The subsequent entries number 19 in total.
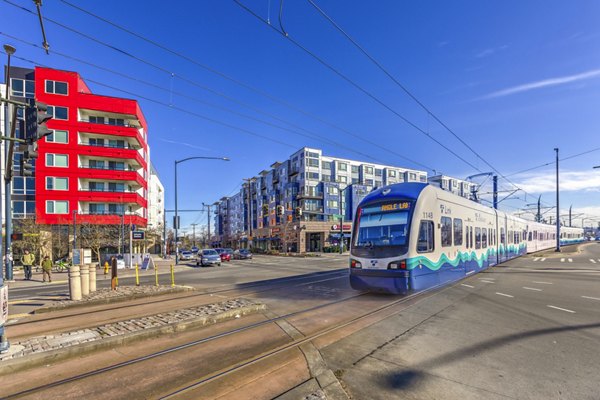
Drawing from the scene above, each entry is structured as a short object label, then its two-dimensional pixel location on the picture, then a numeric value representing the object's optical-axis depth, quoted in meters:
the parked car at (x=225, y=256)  40.72
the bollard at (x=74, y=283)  10.54
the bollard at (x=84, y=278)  11.30
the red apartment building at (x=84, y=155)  39.31
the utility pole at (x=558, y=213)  31.61
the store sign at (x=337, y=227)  64.21
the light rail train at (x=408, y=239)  9.06
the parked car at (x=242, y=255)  43.93
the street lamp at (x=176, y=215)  30.62
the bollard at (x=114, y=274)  12.25
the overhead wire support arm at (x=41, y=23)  7.36
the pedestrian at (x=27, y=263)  20.98
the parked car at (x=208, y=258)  31.30
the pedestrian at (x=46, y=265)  18.91
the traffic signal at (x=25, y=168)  11.11
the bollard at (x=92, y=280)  12.27
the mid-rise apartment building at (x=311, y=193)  65.50
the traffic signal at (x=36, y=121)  7.04
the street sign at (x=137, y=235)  29.54
